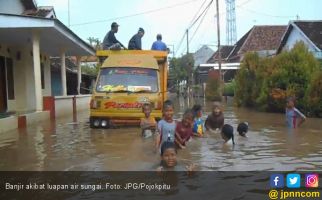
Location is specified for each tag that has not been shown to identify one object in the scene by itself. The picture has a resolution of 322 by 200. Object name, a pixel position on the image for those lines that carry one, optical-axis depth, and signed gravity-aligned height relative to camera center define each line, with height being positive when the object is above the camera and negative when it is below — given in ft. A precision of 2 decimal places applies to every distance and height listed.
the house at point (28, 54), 55.57 +4.92
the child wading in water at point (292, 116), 45.75 -3.64
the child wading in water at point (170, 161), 25.67 -4.26
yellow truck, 45.93 -0.55
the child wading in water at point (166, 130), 29.63 -2.95
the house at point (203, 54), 281.95 +16.00
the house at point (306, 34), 110.75 +10.73
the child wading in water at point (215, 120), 42.50 -3.50
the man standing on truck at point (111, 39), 54.03 +5.02
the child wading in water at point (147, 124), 39.93 -3.45
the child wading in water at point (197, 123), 40.32 -3.58
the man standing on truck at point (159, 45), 55.62 +4.28
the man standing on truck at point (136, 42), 55.21 +4.68
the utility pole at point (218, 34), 116.96 +11.56
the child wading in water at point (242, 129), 40.60 -4.13
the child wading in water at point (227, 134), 35.96 -4.02
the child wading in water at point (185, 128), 33.83 -3.28
